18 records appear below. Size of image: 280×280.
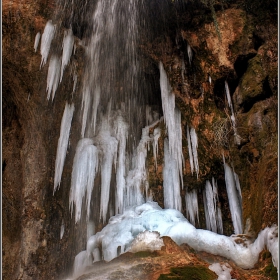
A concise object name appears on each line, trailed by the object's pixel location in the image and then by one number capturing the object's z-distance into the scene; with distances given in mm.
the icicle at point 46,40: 8227
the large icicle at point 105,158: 9008
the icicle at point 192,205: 8383
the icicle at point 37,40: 8180
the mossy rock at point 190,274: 4148
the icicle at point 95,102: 9580
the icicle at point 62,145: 8688
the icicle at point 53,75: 8391
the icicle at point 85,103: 9328
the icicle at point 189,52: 8362
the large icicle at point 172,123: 8539
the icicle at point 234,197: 7086
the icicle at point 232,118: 7108
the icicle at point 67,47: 8547
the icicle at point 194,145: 8250
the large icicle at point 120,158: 9016
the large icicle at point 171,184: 8500
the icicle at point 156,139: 9461
